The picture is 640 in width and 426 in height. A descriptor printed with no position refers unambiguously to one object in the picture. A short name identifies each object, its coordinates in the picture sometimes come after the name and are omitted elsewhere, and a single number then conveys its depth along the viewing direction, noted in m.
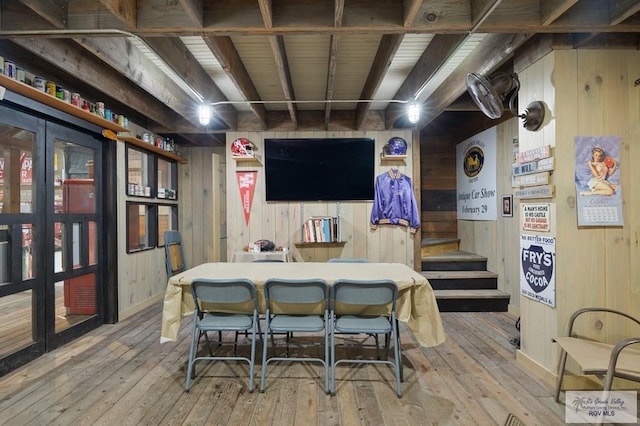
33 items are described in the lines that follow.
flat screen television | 4.60
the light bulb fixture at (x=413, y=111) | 3.43
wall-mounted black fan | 2.32
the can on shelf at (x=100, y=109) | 3.38
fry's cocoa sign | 2.34
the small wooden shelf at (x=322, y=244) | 4.71
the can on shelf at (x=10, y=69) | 2.34
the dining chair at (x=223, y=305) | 2.34
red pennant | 4.70
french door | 2.66
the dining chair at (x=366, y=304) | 2.27
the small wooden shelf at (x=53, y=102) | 2.41
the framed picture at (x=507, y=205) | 3.99
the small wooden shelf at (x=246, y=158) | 4.43
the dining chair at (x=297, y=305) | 2.31
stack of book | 4.51
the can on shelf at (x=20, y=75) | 2.45
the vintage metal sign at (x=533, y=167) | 2.35
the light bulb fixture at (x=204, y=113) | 3.41
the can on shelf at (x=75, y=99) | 3.02
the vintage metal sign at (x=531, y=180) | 2.38
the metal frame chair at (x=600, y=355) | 1.71
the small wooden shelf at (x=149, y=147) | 3.95
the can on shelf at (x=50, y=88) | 2.71
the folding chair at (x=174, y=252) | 3.81
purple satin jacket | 4.53
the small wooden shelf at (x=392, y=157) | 4.45
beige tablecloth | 2.43
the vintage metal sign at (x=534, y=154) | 2.36
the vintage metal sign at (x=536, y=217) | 2.38
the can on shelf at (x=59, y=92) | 2.82
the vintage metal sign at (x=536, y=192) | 2.33
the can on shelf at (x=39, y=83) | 2.63
